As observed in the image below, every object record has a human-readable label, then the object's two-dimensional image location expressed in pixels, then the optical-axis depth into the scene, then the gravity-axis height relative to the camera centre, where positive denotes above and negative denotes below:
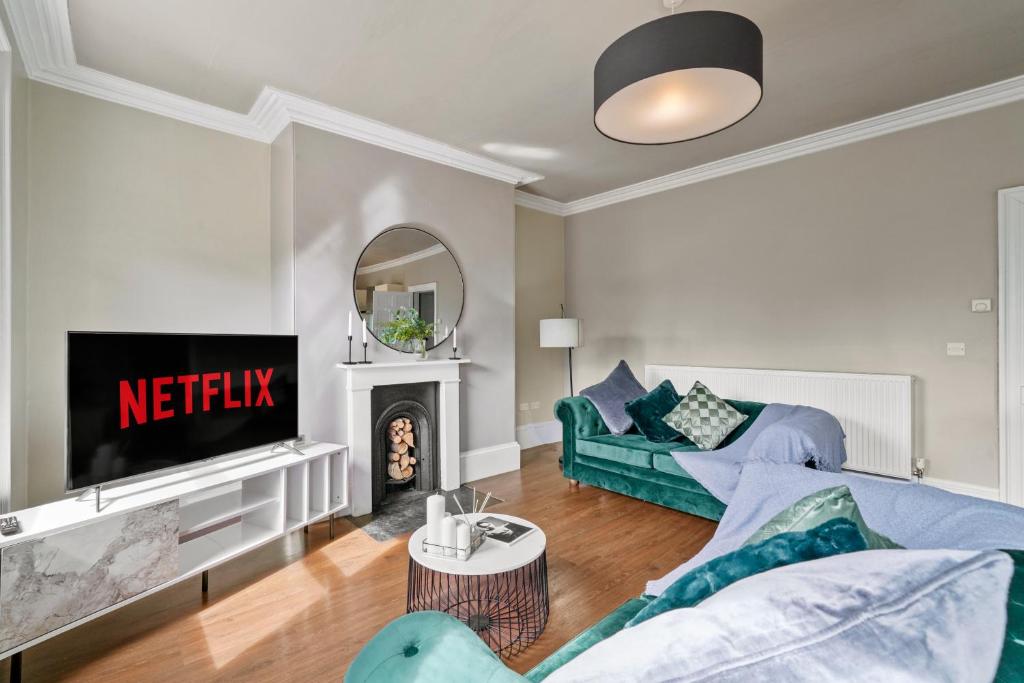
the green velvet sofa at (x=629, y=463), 3.15 -0.91
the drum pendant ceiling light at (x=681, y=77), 1.74 +1.00
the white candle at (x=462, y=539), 1.87 -0.78
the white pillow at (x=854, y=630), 0.48 -0.31
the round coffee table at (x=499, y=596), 1.82 -1.12
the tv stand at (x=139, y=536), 1.71 -0.87
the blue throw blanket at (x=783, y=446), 2.09 -0.57
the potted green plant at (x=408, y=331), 3.63 +0.05
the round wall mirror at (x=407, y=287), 3.59 +0.41
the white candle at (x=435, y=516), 1.96 -0.73
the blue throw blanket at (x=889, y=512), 1.02 -0.41
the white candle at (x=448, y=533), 1.89 -0.77
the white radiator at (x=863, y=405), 3.45 -0.51
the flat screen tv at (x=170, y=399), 2.08 -0.31
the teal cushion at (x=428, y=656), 0.96 -0.69
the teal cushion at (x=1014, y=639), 0.58 -0.39
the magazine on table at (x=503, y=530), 2.02 -0.84
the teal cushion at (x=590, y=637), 1.06 -0.74
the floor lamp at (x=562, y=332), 4.64 +0.06
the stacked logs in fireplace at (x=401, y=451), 3.68 -0.88
